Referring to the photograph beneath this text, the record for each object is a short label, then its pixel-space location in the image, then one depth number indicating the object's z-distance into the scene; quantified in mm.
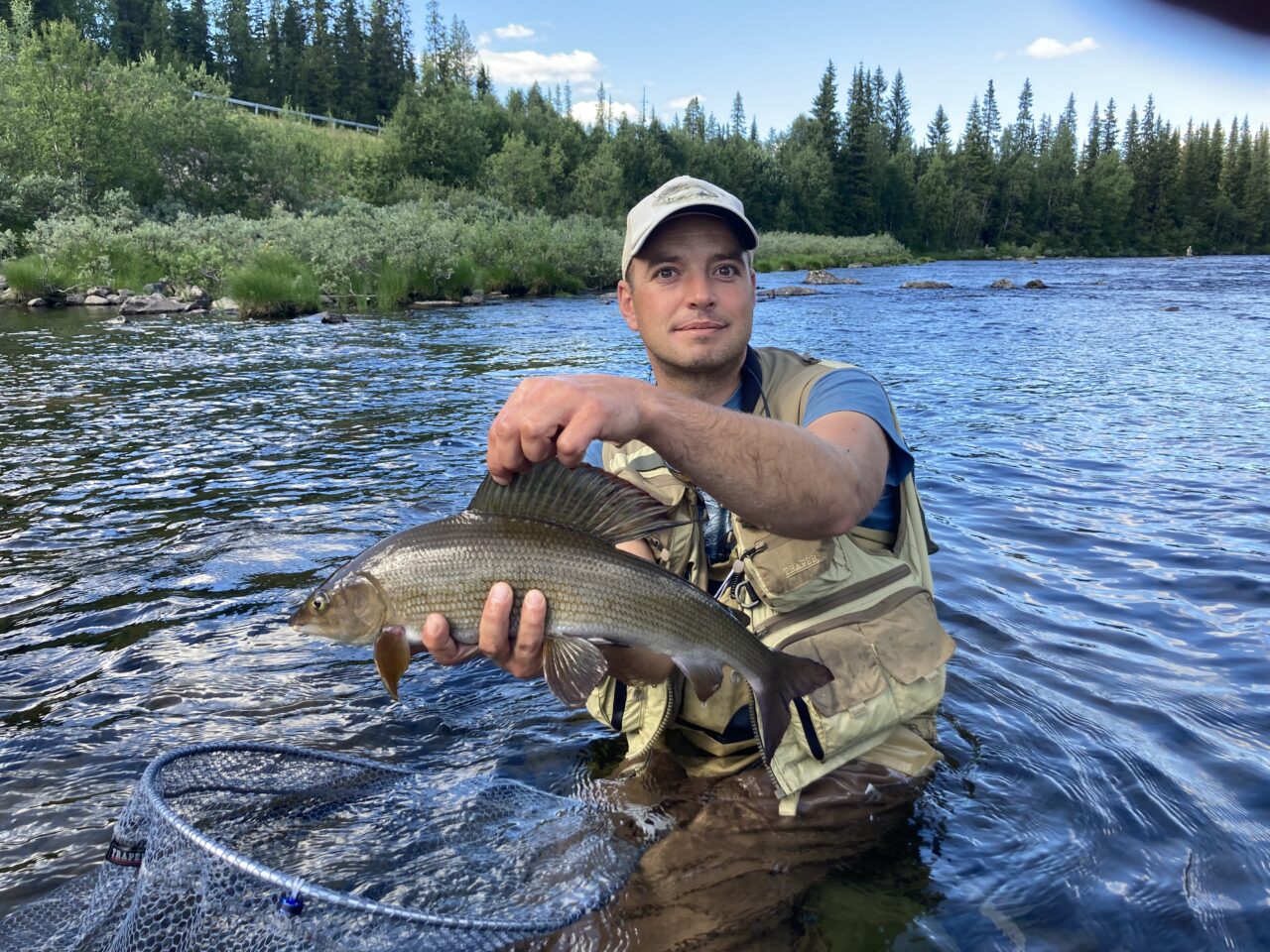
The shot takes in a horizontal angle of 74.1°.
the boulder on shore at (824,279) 42281
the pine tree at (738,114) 162000
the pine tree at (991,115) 124688
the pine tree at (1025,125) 125562
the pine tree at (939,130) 119688
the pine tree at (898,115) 119688
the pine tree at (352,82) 93375
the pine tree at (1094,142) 121875
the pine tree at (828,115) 98250
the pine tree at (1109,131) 124688
